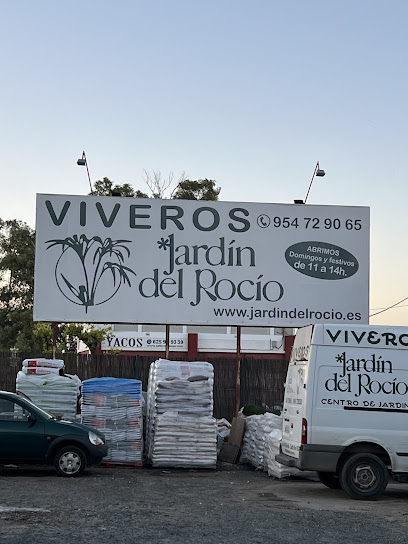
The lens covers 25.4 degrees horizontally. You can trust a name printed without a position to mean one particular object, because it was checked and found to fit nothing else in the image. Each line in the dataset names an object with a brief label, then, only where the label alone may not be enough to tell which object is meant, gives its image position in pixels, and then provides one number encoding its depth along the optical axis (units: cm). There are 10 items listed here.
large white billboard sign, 2256
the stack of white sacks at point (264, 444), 1664
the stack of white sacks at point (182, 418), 1817
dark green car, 1572
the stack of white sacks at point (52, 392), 1891
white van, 1372
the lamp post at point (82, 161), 2716
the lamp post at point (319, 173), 2761
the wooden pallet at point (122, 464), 1822
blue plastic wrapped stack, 1825
